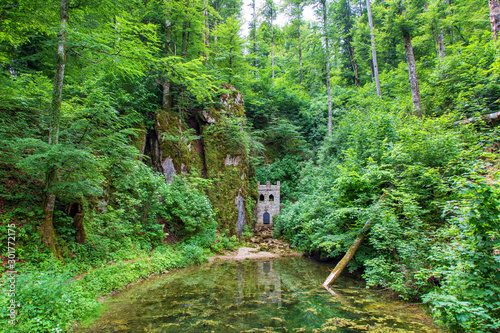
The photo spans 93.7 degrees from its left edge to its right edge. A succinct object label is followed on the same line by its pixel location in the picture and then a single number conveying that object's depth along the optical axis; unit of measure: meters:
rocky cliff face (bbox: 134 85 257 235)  13.12
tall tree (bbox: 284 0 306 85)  24.20
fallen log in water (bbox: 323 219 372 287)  7.10
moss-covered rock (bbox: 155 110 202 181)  12.98
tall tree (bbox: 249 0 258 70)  27.71
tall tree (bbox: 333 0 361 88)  25.39
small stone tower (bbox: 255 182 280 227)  19.61
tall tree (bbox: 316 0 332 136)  18.56
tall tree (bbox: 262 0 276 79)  26.64
